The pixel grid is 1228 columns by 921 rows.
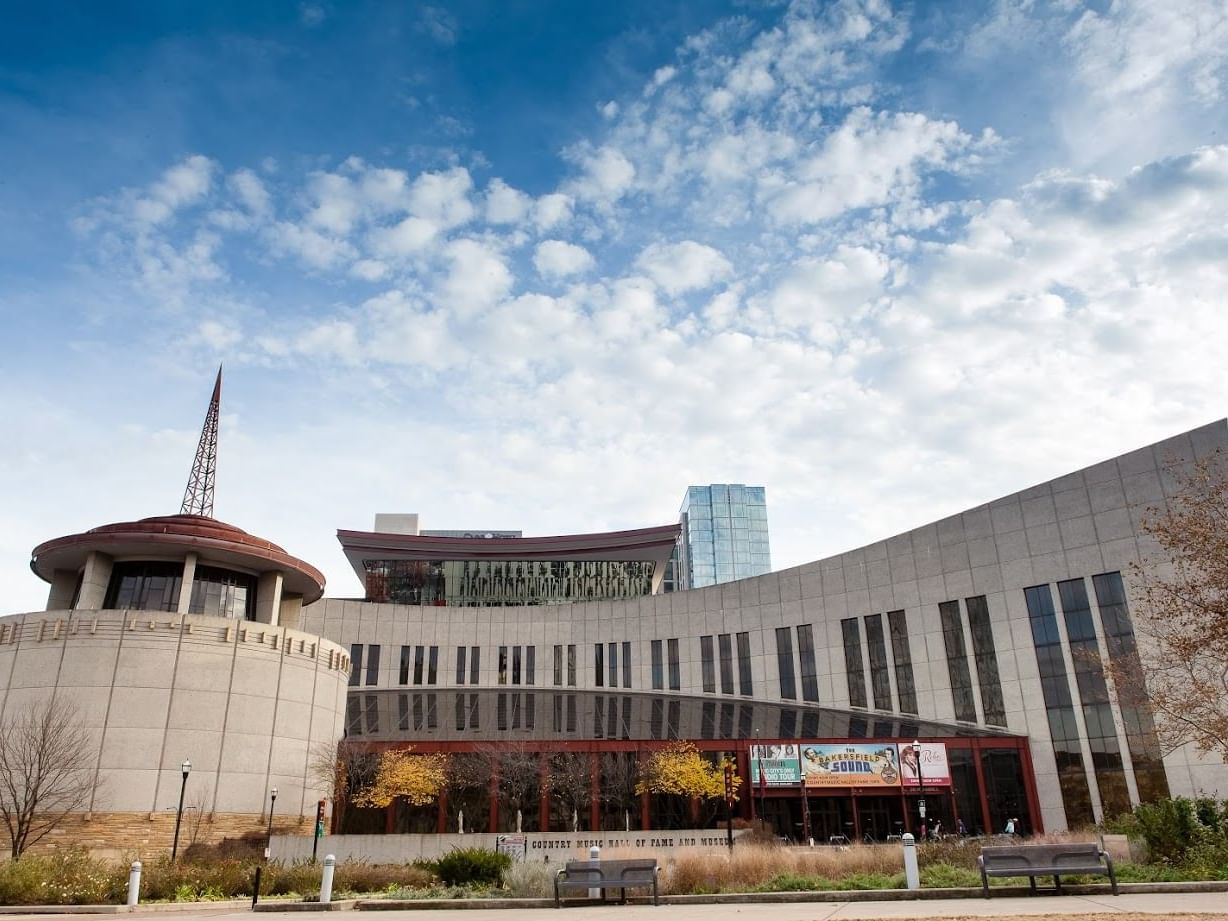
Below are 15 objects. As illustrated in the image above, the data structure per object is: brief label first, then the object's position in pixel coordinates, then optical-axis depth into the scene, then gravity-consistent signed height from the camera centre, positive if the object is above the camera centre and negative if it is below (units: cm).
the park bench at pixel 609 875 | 2086 -133
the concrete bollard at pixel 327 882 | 2295 -146
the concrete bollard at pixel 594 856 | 2225 -95
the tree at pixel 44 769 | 3784 +222
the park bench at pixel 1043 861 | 1947 -113
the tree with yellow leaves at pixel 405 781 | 4491 +169
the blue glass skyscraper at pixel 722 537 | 19288 +5475
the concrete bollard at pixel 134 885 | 2417 -153
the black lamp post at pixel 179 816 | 3569 +24
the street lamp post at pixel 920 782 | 4222 +121
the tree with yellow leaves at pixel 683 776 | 4550 +172
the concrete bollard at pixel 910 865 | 2105 -122
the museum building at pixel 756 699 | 4172 +607
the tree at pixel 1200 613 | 2542 +511
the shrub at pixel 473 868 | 2614 -138
